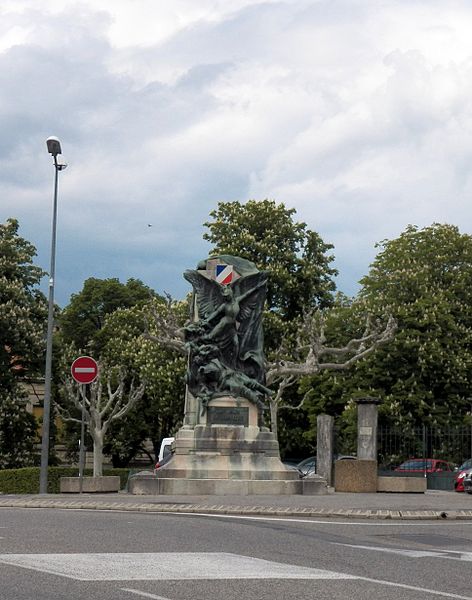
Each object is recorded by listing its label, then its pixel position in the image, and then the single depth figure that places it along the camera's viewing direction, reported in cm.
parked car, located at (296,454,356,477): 4088
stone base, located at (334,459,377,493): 2912
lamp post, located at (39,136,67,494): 2751
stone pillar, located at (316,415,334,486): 3566
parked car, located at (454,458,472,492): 3426
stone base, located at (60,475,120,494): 2703
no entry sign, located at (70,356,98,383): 2391
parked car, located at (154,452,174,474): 3254
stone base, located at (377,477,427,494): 2930
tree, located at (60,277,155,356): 6950
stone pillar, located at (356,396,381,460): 3400
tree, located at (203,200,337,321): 5266
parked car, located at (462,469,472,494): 3048
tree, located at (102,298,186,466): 5353
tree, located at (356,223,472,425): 4682
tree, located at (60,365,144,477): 4941
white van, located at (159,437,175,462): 3834
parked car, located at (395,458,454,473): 3803
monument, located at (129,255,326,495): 2569
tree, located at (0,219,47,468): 4578
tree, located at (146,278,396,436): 4206
